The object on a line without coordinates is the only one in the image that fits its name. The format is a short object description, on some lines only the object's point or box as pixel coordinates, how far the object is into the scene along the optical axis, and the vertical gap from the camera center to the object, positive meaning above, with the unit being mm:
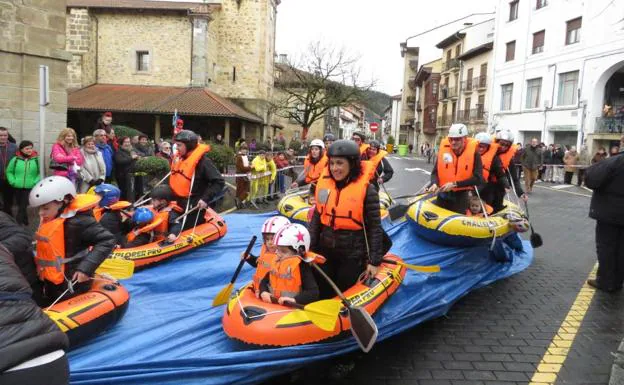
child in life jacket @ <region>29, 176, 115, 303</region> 4176 -922
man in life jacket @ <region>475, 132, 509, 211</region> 8109 -117
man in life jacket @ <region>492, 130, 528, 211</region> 8484 -179
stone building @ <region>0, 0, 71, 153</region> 10083 +1522
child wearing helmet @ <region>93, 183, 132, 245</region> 6488 -1010
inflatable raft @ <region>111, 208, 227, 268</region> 6461 -1503
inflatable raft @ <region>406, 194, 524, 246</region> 6973 -1056
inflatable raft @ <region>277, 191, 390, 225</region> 9148 -1174
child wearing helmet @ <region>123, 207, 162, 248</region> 6898 -1303
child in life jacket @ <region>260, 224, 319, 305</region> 4453 -1160
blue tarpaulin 3775 -1743
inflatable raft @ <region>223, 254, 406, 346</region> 4043 -1510
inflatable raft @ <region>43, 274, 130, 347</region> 4062 -1527
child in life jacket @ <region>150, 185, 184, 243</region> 7145 -1099
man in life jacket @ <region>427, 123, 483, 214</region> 7421 -262
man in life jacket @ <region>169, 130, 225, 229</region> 7250 -545
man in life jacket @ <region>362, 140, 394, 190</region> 9656 -188
